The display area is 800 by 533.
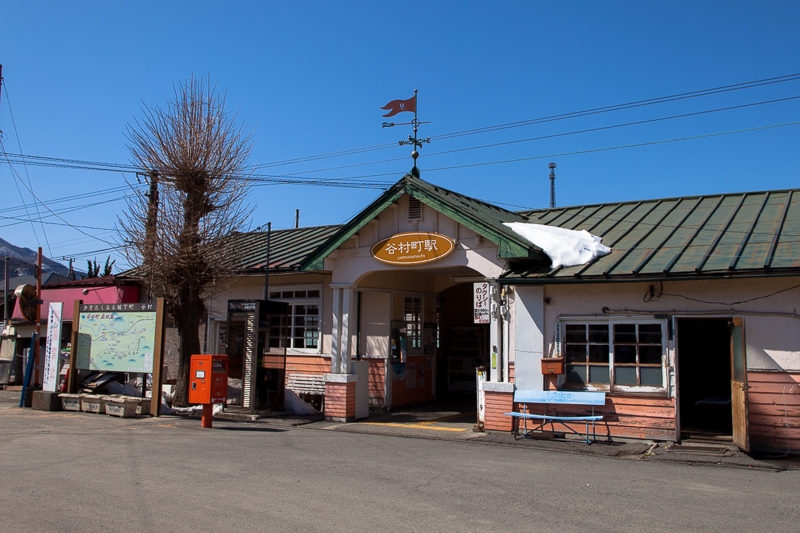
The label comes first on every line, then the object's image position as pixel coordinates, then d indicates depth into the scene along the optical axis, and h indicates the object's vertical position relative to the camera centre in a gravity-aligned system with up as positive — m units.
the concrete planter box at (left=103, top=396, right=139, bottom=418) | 14.10 -1.46
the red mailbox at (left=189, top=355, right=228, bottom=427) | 12.76 -0.83
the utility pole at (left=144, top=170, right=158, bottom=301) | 15.54 +2.87
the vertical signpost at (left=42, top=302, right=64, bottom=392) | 15.62 -0.27
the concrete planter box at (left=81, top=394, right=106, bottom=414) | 14.73 -1.50
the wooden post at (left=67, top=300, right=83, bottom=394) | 15.66 -0.43
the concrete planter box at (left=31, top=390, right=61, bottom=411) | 15.45 -1.51
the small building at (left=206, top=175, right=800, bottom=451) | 10.40 +0.79
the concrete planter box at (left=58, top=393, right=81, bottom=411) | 15.24 -1.51
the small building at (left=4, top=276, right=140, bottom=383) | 21.25 +1.44
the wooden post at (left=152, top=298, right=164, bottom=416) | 14.14 -0.49
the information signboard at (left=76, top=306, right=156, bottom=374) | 14.58 -0.04
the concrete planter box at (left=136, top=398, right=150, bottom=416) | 14.37 -1.48
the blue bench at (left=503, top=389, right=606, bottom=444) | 11.14 -0.93
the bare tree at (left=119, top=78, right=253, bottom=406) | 15.44 +2.82
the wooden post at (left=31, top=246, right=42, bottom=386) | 16.34 +0.36
